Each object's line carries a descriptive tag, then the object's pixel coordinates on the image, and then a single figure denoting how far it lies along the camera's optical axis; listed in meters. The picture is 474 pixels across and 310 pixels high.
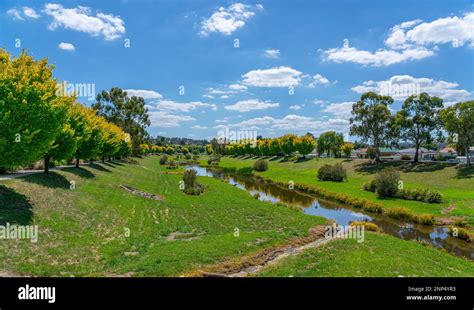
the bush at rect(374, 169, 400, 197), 44.12
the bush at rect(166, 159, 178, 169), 96.22
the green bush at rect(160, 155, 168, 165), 110.95
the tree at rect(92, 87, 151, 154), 100.25
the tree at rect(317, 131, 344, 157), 119.47
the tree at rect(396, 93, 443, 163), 71.38
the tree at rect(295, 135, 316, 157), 116.09
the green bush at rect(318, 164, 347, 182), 63.44
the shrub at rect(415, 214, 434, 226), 32.03
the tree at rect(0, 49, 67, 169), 20.00
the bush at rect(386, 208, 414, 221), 34.21
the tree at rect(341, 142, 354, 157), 111.44
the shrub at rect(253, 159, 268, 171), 95.43
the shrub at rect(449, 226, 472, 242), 26.56
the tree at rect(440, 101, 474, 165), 55.56
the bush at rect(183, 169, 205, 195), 43.22
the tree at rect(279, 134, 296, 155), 125.81
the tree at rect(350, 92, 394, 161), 81.19
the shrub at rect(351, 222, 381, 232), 27.99
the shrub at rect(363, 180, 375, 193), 48.62
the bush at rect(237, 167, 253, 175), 94.01
